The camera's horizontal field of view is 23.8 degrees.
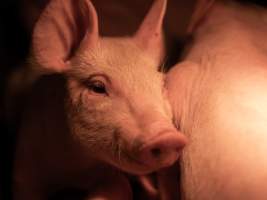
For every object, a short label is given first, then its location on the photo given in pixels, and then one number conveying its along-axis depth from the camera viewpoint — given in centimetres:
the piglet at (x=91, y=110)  55
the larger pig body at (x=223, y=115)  52
